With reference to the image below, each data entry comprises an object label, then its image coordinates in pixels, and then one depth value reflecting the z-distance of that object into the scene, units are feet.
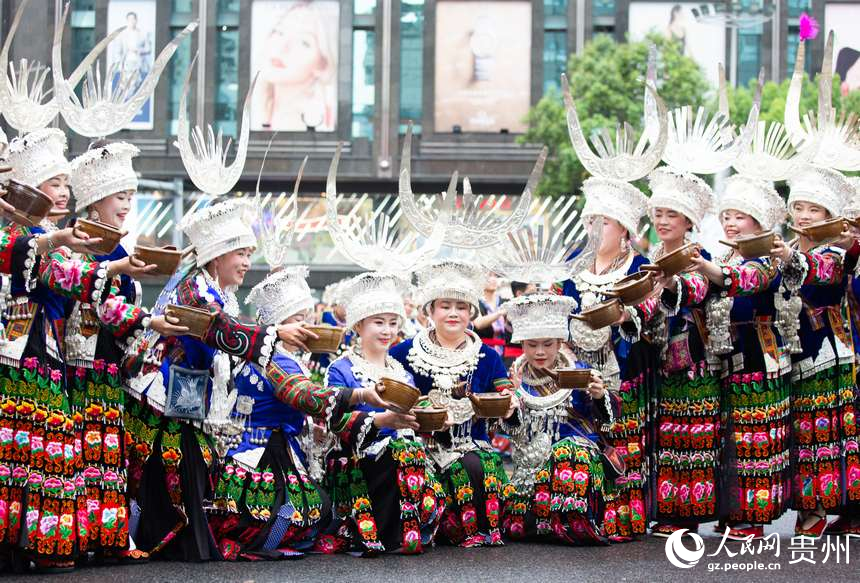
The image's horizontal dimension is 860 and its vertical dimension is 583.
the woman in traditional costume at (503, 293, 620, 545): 22.29
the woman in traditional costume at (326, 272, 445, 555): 21.43
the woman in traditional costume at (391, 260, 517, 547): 22.34
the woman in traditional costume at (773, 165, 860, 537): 23.54
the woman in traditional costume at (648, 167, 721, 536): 23.24
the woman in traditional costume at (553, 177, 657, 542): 23.09
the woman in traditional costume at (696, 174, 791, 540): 23.03
